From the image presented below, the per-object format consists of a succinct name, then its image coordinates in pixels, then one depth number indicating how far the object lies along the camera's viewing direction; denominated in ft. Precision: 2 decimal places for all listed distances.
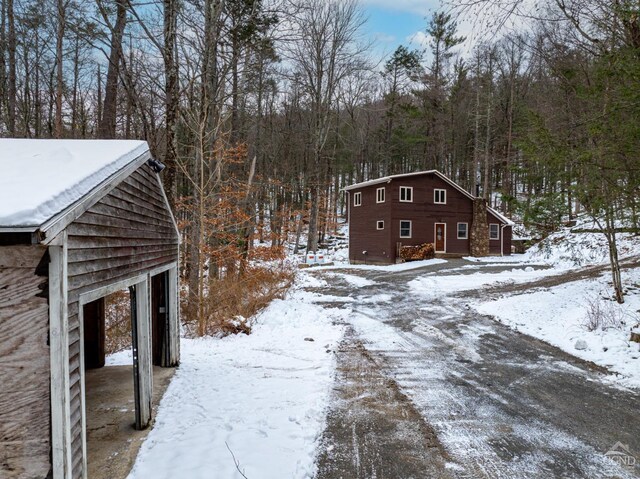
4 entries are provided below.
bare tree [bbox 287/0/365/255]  70.54
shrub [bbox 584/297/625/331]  25.41
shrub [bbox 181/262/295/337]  29.25
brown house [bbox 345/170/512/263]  75.05
